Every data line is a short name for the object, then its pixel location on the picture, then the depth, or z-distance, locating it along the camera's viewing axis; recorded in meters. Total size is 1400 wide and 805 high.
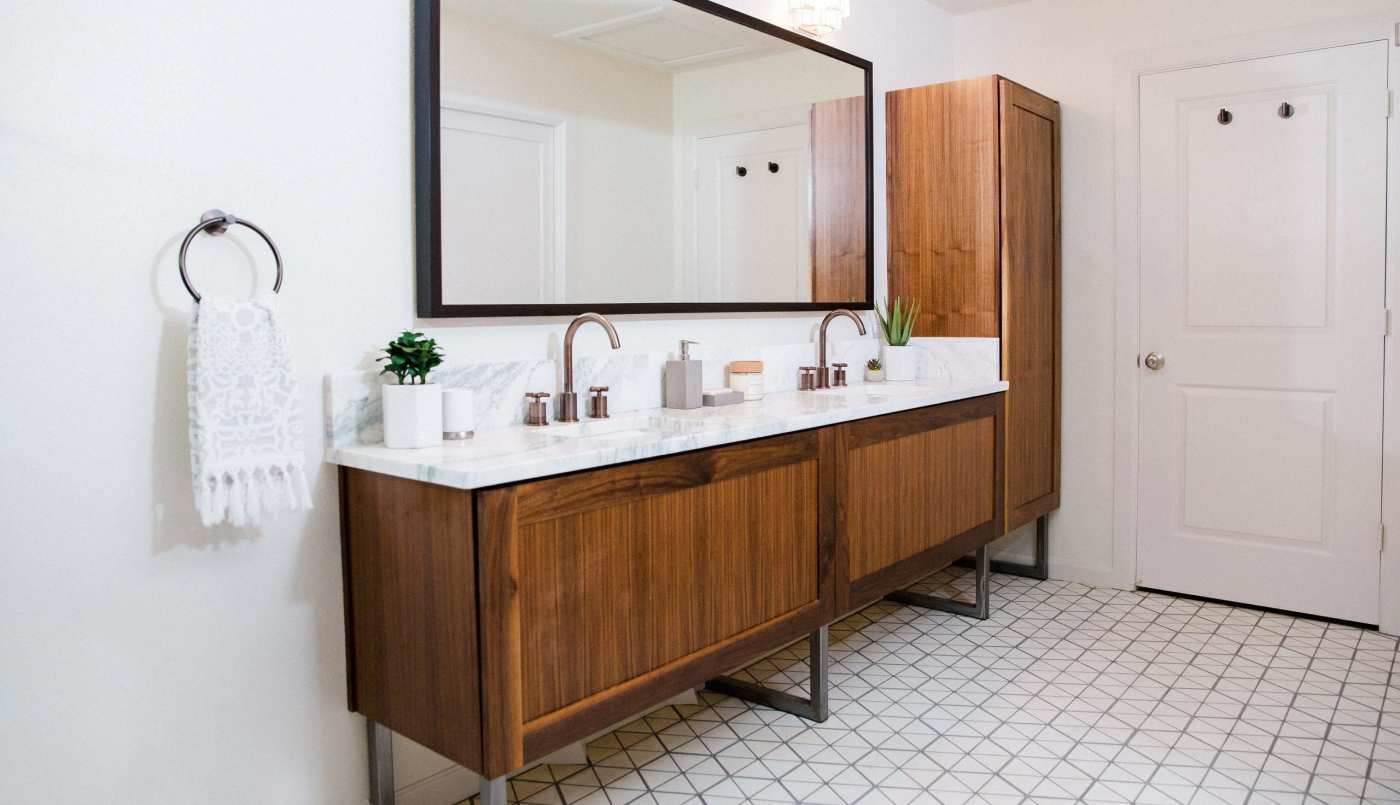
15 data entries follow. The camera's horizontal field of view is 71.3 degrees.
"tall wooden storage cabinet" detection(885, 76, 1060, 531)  3.41
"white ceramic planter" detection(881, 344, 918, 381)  3.46
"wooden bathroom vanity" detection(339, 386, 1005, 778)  1.64
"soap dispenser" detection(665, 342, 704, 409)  2.52
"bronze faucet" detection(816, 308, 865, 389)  3.12
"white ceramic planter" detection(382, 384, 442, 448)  1.84
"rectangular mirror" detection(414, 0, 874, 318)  2.08
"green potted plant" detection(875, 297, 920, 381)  3.46
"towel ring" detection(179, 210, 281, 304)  1.67
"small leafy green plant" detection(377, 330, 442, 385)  1.89
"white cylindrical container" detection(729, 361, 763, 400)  2.74
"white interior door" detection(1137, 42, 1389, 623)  3.23
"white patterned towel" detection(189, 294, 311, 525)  1.61
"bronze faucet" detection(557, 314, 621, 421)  2.24
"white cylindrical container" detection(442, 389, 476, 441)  1.95
